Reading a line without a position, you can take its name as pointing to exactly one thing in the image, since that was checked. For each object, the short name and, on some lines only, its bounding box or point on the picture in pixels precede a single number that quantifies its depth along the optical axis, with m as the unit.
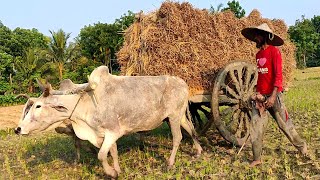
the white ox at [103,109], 4.79
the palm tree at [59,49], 32.47
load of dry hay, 5.91
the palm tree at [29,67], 31.20
